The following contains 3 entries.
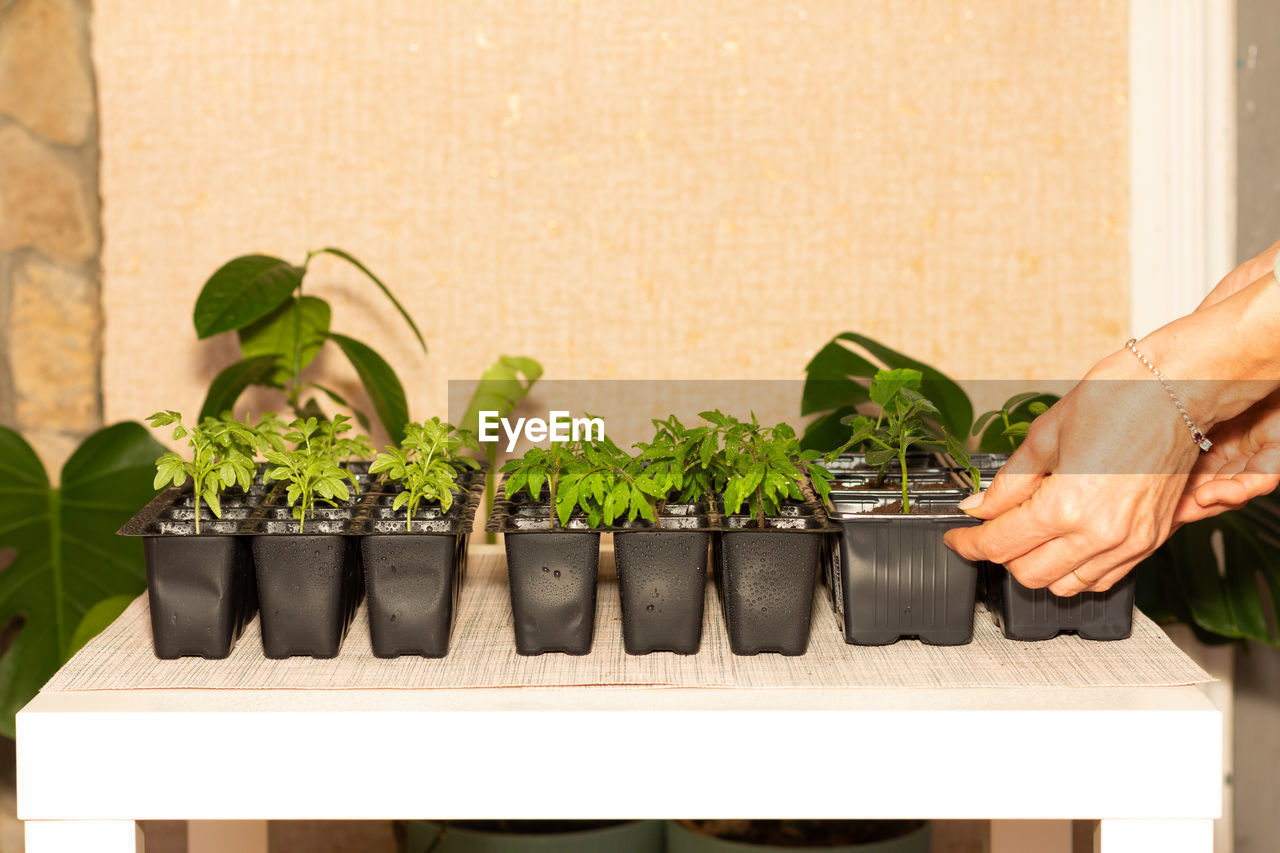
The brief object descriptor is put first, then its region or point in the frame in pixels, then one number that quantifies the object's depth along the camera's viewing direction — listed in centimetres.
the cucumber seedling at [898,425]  106
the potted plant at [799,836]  147
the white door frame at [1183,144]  162
